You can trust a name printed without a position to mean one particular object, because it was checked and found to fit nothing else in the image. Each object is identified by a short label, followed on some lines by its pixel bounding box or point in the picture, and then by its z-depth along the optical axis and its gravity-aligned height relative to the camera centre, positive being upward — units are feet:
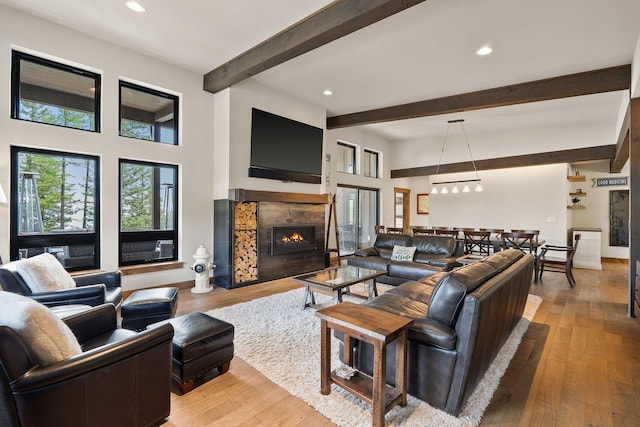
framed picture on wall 33.04 +1.03
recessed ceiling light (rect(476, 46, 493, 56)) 12.64 +6.87
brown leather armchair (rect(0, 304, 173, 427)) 4.00 -2.59
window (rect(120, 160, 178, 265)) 14.38 -0.05
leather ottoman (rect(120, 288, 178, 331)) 9.15 -3.02
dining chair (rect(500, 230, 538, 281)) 17.74 -1.84
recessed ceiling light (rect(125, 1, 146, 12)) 10.60 +7.27
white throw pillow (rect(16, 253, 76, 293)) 8.57 -1.87
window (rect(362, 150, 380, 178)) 28.62 +4.69
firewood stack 16.53 -1.74
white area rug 6.16 -4.11
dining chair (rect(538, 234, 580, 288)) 17.17 -3.41
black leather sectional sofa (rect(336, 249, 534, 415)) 5.94 -2.57
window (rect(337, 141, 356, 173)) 25.99 +4.76
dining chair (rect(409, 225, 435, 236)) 23.17 -1.42
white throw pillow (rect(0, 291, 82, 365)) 4.24 -1.69
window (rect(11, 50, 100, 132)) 11.69 +4.83
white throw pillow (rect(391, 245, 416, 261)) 16.84 -2.28
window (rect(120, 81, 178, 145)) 14.39 +4.84
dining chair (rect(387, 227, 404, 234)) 23.69 -1.41
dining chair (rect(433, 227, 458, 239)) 23.36 -1.49
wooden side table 5.67 -2.69
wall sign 25.56 +2.76
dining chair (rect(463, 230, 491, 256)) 20.30 -1.96
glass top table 11.50 -2.70
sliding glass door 26.58 -0.37
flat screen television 17.51 +3.94
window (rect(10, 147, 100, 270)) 11.75 +0.17
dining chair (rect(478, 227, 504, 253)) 20.08 -1.93
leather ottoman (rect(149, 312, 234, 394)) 6.89 -3.26
